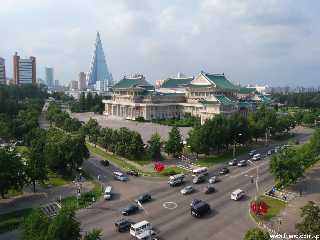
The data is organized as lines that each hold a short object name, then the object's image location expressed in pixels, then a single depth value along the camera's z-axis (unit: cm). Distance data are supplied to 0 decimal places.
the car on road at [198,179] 3902
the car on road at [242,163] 4594
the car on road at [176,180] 3806
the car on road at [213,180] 3900
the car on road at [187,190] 3541
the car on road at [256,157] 4900
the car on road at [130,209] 3041
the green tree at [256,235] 1978
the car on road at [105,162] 4780
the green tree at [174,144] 4950
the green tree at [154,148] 4902
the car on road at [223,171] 4251
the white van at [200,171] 4188
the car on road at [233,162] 4653
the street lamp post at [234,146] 5169
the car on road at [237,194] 3359
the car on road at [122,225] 2722
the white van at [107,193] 3453
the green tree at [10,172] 3219
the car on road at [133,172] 4269
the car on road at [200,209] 2959
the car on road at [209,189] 3559
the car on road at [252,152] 5178
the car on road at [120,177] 4081
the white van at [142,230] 2547
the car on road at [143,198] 3328
